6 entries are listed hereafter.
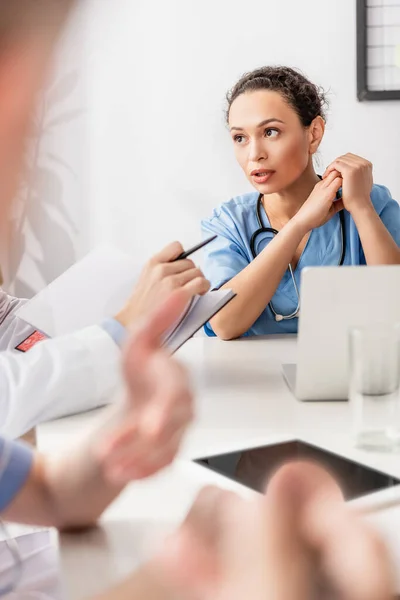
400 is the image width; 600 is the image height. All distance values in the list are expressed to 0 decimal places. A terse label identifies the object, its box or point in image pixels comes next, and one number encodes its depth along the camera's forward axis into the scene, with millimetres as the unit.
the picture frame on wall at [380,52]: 2059
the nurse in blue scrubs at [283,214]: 1266
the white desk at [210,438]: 427
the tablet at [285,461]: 513
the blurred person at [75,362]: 661
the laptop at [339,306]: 760
